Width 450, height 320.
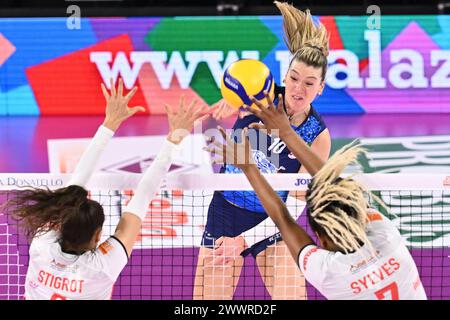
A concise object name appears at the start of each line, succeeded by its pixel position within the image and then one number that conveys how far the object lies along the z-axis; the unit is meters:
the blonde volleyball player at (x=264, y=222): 11.59
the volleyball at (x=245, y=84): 12.02
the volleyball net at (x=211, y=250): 10.40
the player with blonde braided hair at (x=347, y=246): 7.87
